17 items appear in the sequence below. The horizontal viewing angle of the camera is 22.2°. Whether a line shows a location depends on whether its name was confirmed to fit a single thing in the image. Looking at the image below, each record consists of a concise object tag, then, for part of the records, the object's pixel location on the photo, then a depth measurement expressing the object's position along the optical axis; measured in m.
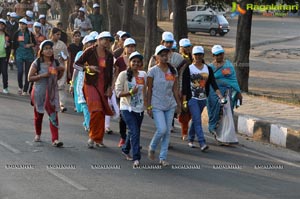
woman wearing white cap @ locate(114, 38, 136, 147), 11.79
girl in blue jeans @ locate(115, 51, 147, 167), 10.48
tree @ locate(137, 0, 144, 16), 55.42
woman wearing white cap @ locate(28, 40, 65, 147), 11.78
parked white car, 50.89
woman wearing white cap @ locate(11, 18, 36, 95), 17.97
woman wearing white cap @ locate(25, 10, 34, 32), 21.82
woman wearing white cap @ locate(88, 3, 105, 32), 27.11
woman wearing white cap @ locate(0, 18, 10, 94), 18.12
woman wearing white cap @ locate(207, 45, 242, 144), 12.43
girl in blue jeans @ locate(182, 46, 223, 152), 11.73
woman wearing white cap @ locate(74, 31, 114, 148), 11.57
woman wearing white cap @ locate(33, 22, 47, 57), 18.25
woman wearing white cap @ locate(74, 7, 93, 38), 25.14
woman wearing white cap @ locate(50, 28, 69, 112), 15.74
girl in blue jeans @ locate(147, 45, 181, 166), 10.47
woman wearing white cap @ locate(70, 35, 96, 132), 12.88
